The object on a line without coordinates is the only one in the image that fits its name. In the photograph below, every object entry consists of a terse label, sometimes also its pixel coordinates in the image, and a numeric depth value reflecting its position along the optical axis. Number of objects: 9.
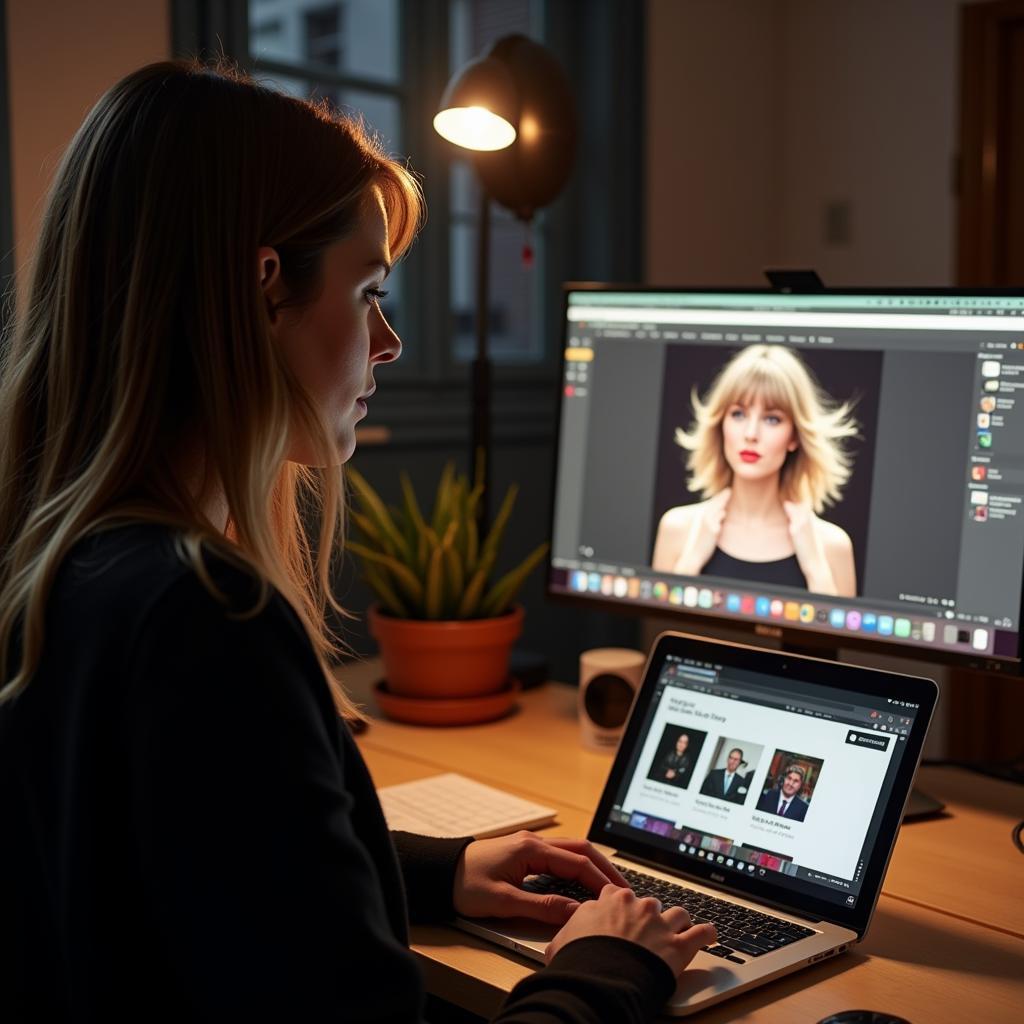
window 2.61
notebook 1.24
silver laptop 1.00
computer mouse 0.86
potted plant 1.61
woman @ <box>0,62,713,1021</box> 0.69
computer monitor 1.27
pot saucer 1.60
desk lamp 1.61
